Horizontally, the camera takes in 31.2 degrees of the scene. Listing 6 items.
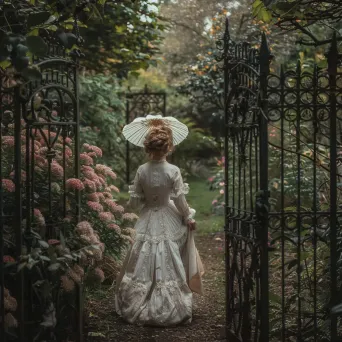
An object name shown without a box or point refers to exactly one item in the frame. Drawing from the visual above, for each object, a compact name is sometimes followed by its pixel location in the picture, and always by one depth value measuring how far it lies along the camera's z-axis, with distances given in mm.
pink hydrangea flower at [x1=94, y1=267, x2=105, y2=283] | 5148
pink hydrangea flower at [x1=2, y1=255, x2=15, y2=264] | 4234
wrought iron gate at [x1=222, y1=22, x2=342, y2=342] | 4340
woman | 5930
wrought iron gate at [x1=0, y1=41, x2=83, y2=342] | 4086
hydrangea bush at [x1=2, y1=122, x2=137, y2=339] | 4242
